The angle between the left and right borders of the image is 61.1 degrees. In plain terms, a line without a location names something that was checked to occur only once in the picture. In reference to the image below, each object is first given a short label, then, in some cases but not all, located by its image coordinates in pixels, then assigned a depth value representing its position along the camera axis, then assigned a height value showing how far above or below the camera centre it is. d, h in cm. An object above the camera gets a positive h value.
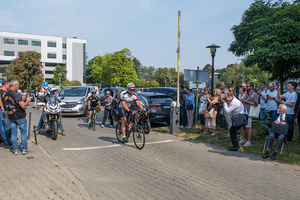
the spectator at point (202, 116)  975 -113
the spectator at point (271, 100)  879 -37
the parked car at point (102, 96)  2042 -79
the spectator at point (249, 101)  807 -38
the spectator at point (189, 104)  1116 -77
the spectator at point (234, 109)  758 -60
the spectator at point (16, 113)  641 -73
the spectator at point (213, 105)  922 -63
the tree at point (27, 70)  4547 +271
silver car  1535 -88
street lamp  1410 +214
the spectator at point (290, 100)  781 -31
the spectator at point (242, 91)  955 -7
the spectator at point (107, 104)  1191 -82
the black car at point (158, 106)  1117 -82
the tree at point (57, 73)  7319 +363
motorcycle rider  923 -59
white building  7144 +1046
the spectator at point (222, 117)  1057 -119
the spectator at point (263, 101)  833 -45
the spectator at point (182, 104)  1153 -76
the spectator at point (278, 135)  667 -120
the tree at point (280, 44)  1186 +221
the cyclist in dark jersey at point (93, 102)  1123 -71
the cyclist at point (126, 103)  775 -49
